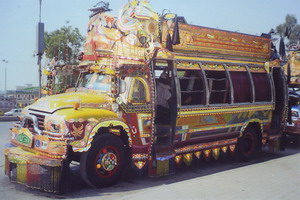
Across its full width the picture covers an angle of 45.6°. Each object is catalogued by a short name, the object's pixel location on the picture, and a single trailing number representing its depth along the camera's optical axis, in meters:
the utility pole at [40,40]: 16.18
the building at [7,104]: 50.09
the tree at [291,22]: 41.62
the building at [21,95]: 62.31
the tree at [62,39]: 28.03
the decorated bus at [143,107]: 6.38
